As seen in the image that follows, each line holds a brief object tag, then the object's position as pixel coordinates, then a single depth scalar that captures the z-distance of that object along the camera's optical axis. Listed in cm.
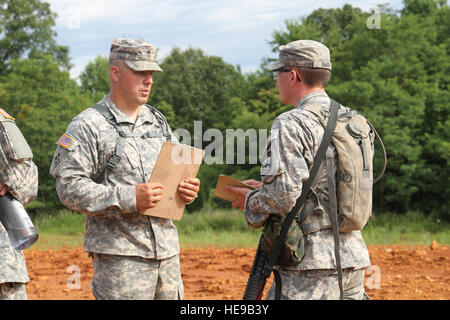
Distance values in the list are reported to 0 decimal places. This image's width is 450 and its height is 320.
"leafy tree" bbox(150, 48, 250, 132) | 3366
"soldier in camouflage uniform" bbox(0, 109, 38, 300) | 338
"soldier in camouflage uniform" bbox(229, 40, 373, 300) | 336
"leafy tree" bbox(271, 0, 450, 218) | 1988
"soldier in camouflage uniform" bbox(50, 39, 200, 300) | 379
